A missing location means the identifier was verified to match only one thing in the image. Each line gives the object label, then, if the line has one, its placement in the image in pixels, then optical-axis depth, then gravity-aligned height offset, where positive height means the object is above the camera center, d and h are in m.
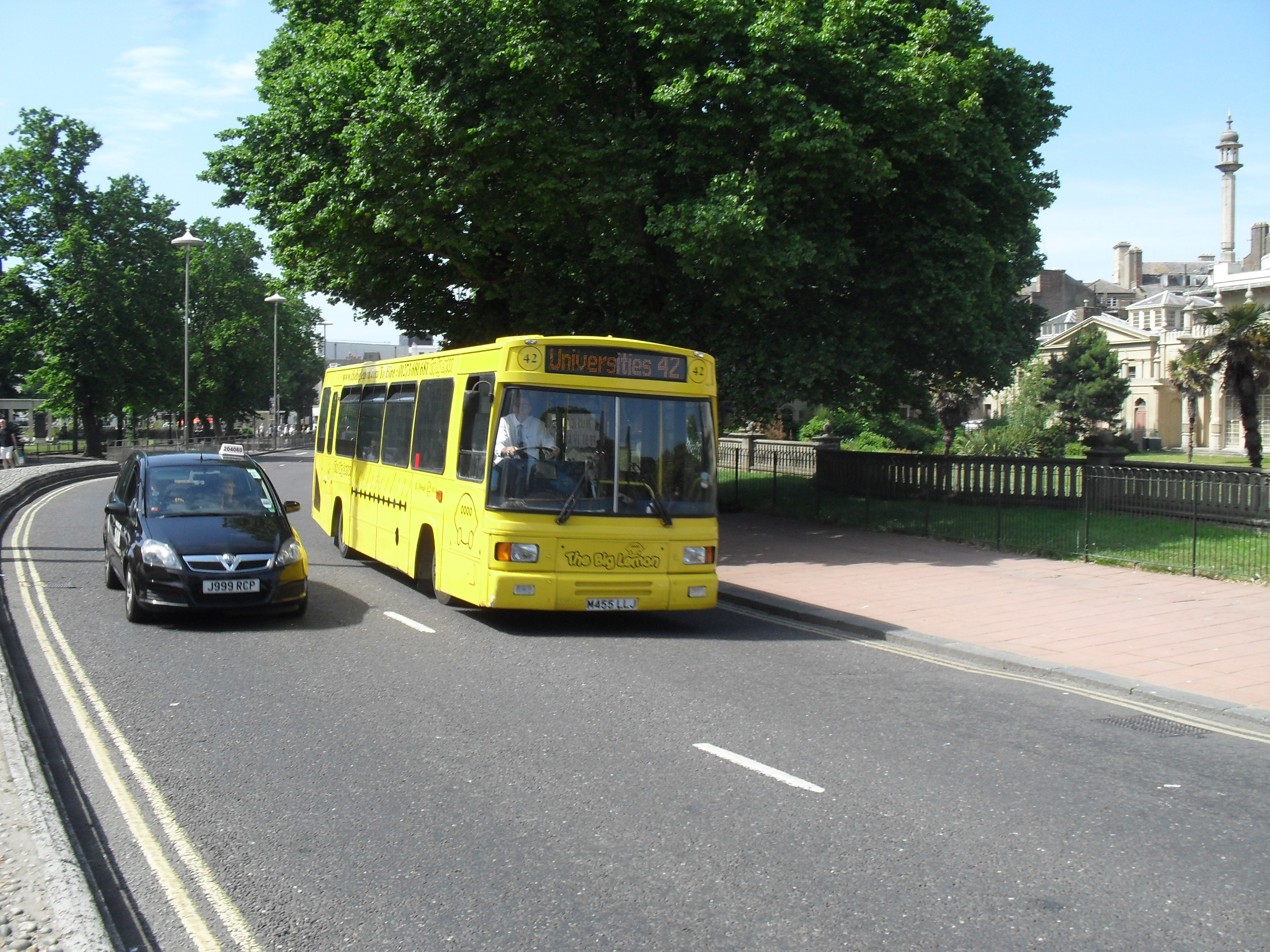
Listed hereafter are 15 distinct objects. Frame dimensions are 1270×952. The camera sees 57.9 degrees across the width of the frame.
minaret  94.88 +24.97
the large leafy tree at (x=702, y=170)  17.42 +4.65
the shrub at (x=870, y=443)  46.69 +0.73
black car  10.84 -0.85
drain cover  7.98 -1.86
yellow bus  11.09 -0.21
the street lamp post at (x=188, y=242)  41.59 +7.69
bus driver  11.16 +0.19
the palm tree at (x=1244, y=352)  48.91 +4.86
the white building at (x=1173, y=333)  73.31 +10.05
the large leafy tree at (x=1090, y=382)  70.25 +5.04
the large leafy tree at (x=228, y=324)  74.88 +8.54
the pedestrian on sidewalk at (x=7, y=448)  42.22 +0.06
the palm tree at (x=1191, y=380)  59.06 +4.71
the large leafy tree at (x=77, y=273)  56.19 +8.78
